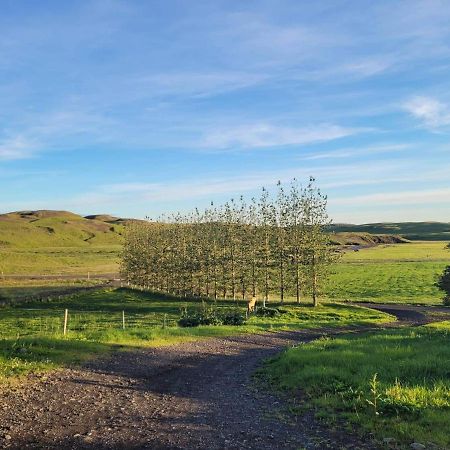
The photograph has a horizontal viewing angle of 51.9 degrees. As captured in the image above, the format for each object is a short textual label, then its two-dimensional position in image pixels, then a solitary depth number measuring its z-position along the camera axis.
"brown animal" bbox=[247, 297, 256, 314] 46.93
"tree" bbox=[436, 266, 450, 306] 53.64
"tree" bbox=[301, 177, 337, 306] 59.09
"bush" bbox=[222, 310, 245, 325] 36.94
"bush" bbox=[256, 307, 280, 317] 45.47
